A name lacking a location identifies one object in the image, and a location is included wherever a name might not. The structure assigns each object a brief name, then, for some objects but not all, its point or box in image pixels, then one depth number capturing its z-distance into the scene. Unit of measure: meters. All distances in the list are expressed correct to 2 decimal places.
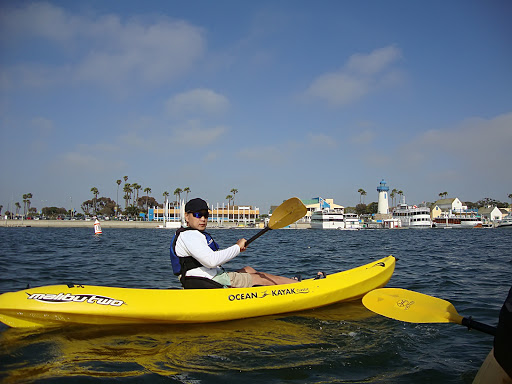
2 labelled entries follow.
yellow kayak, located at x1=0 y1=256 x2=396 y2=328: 3.97
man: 4.33
